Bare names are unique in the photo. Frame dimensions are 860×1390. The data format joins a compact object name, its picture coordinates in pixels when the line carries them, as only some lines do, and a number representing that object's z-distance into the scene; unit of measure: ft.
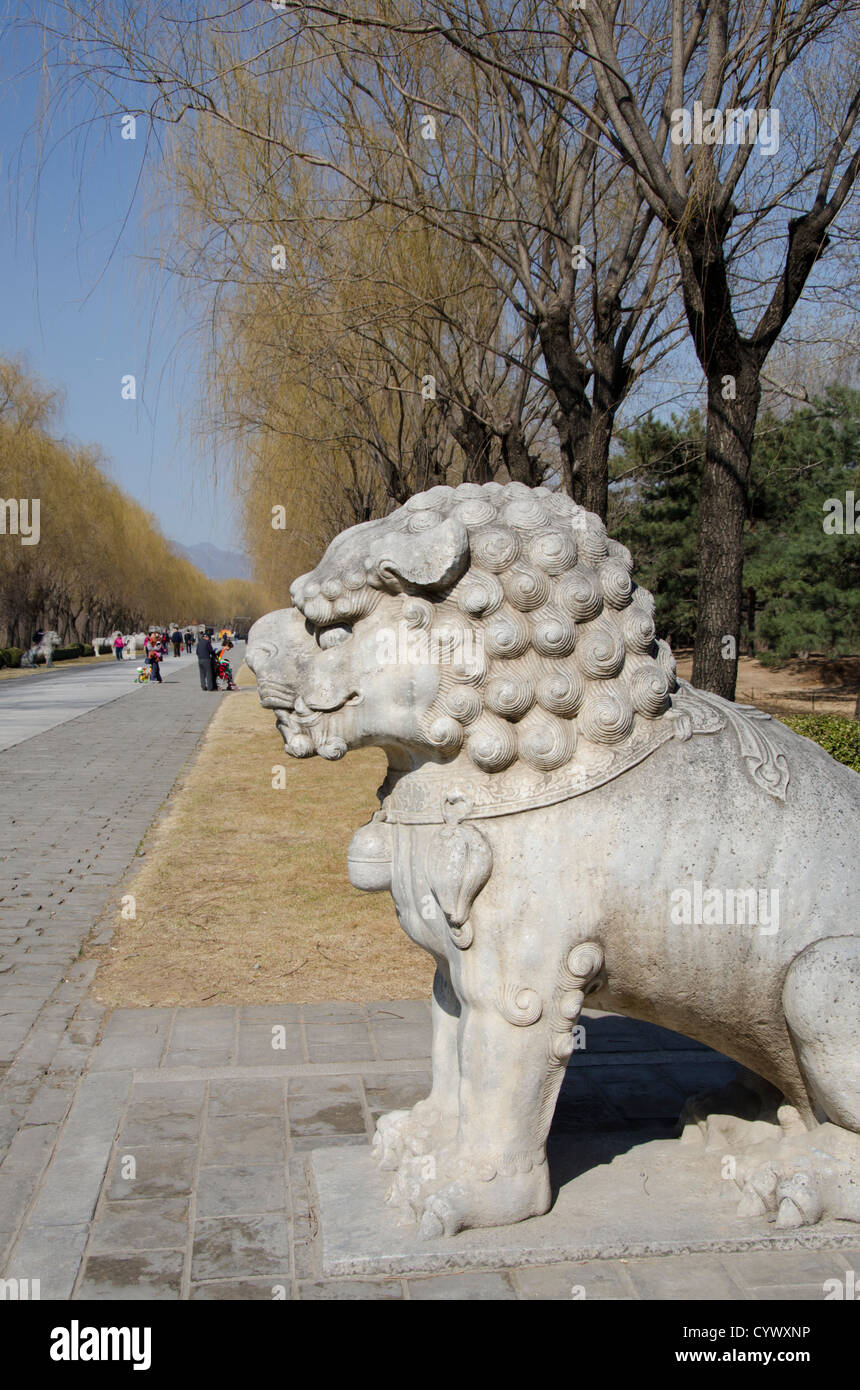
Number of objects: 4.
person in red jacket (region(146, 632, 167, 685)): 94.94
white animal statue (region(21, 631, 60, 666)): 128.98
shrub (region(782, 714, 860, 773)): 26.22
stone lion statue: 8.13
